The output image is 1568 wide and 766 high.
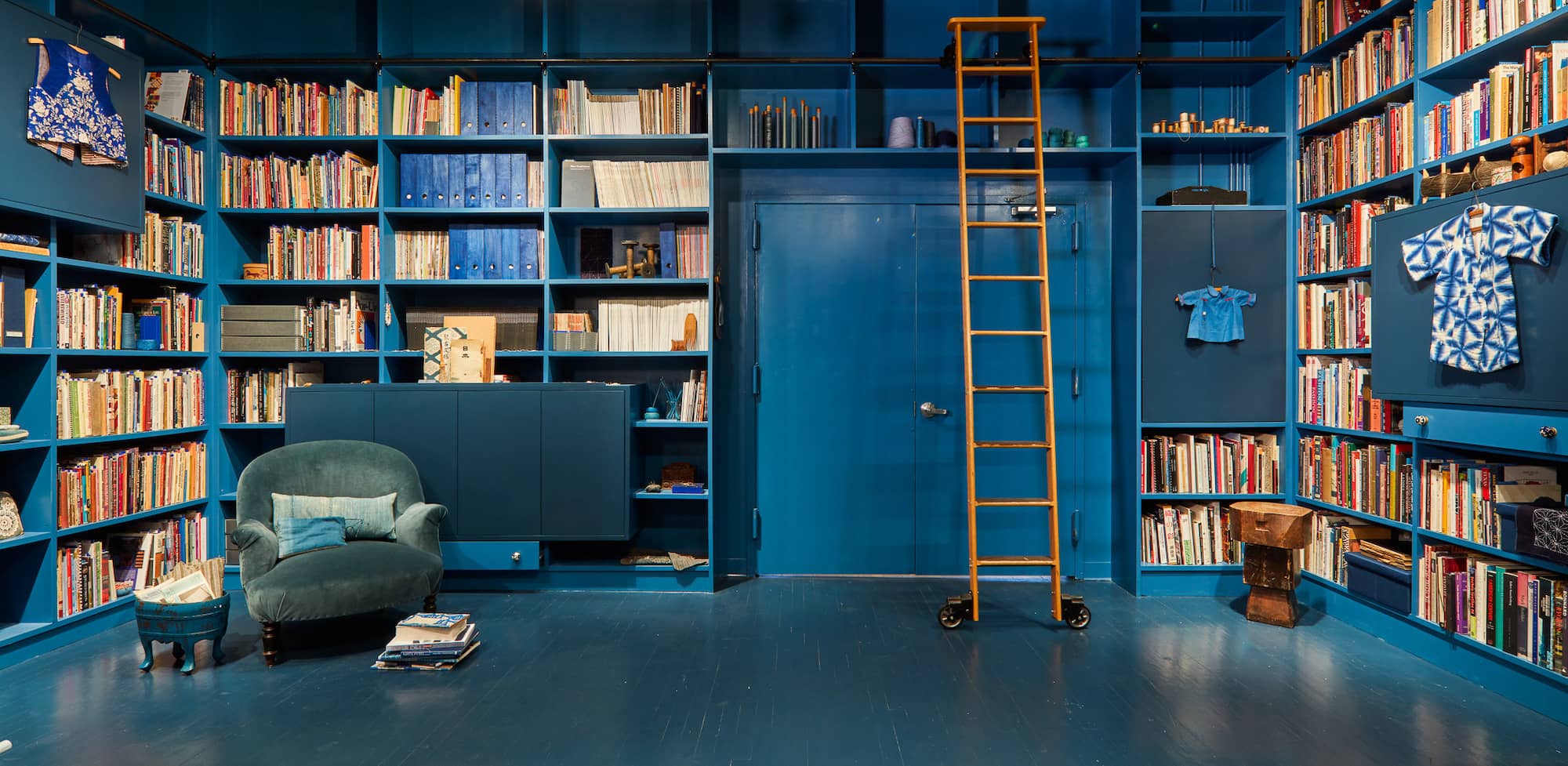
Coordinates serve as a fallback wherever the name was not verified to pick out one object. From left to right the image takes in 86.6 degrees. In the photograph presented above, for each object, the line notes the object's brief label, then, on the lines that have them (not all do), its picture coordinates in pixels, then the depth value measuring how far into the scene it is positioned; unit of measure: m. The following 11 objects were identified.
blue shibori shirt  2.92
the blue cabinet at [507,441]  4.39
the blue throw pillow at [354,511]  3.84
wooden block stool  3.90
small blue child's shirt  4.39
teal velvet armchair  3.35
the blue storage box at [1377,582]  3.61
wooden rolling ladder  3.88
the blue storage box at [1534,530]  2.87
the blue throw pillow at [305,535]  3.68
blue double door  4.83
